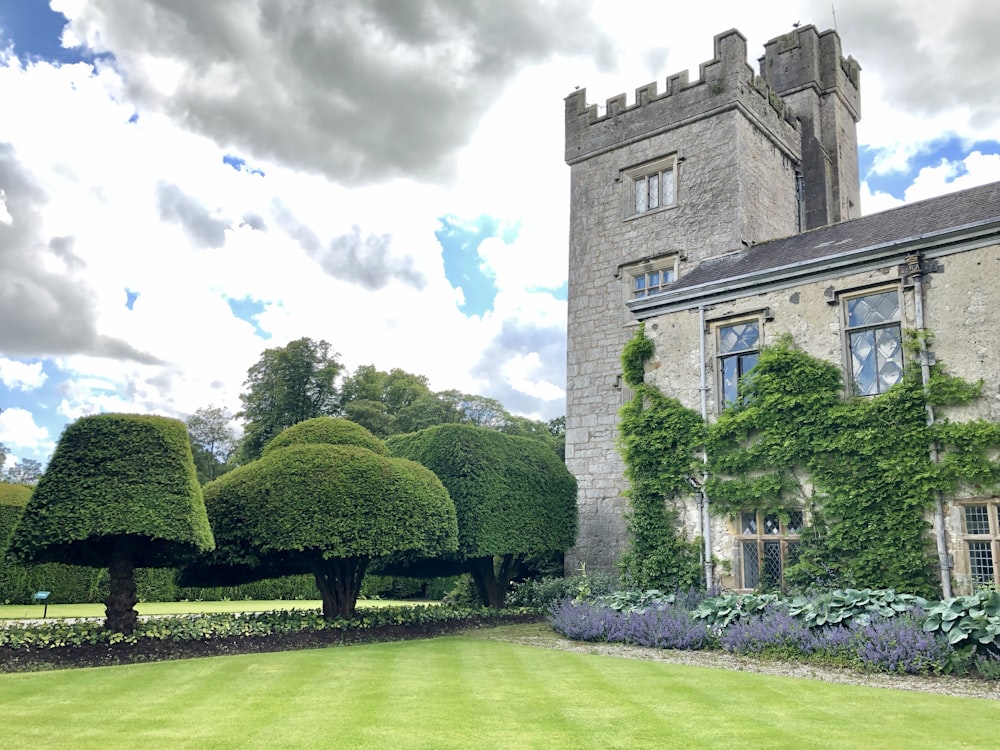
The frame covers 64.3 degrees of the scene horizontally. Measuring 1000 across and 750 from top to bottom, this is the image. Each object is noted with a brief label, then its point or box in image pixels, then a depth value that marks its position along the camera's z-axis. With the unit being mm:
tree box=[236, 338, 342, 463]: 41688
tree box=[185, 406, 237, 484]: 59469
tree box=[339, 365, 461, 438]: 42062
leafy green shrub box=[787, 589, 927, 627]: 11469
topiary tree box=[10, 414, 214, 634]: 11430
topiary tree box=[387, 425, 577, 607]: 17266
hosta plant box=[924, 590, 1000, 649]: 9914
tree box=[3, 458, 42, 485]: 87000
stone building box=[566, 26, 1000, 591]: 13156
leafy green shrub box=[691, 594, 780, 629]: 12875
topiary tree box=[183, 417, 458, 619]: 13547
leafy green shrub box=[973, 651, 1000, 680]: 9523
